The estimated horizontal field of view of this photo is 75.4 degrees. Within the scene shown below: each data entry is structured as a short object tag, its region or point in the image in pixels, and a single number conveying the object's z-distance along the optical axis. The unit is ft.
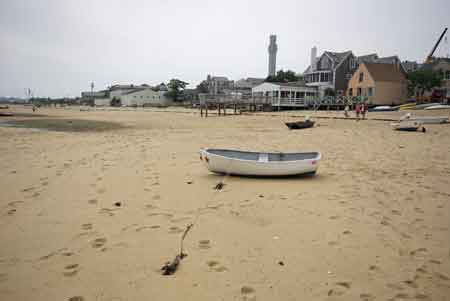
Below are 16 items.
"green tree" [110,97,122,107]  315.90
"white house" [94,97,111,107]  336.12
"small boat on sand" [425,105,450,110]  113.80
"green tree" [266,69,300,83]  204.33
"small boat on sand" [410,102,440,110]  121.36
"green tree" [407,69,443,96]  145.69
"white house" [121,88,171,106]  288.10
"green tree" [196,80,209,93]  276.12
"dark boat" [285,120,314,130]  64.65
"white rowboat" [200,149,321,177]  24.40
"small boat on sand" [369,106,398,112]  126.29
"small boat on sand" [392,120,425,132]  58.29
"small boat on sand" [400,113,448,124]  69.78
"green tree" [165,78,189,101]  274.36
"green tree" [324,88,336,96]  157.38
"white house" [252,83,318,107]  143.74
